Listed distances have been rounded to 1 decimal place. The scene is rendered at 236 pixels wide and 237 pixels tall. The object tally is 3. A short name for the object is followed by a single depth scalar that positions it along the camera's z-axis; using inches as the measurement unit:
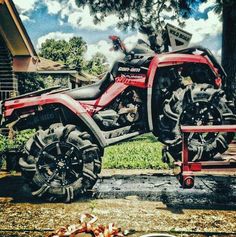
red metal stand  180.1
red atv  193.9
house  408.0
